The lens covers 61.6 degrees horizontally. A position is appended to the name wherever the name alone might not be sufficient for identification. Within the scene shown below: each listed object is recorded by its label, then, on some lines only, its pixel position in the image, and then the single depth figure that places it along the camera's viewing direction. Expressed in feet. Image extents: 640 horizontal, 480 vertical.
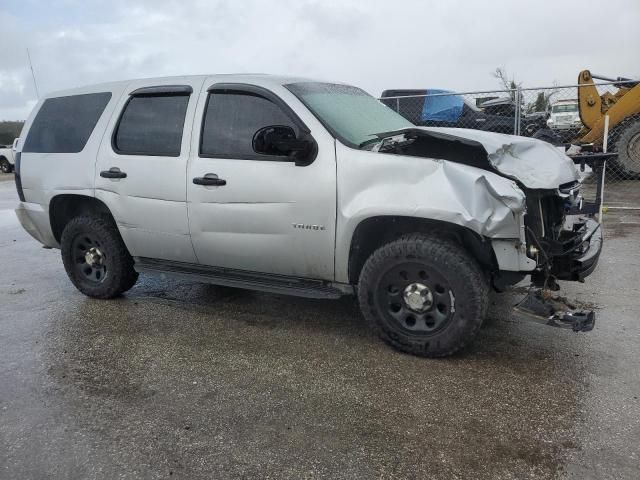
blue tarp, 36.47
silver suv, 11.22
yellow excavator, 35.70
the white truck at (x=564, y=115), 53.76
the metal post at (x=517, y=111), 29.27
